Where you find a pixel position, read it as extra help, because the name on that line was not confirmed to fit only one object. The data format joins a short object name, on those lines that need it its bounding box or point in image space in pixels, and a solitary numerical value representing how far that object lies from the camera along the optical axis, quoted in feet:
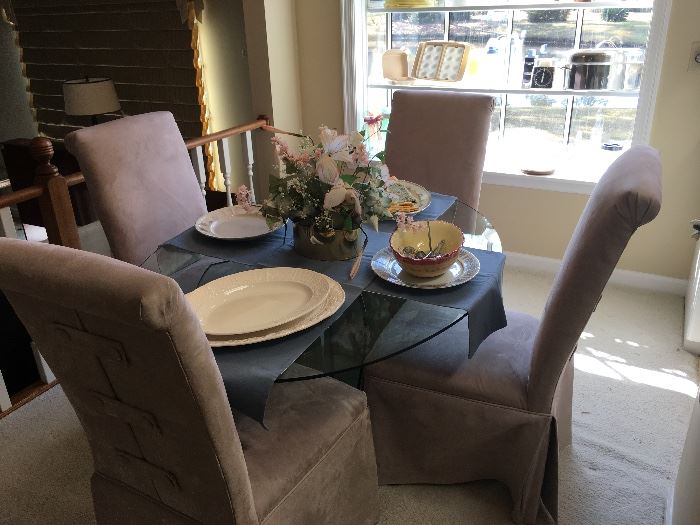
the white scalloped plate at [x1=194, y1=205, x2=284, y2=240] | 6.26
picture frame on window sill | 10.68
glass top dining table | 4.38
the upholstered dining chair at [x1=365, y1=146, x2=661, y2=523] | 4.65
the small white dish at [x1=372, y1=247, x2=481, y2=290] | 5.18
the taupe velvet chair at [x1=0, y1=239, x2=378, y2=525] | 3.10
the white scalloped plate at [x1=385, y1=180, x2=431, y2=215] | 6.19
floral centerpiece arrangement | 5.24
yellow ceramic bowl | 5.21
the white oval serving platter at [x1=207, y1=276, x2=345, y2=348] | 4.41
